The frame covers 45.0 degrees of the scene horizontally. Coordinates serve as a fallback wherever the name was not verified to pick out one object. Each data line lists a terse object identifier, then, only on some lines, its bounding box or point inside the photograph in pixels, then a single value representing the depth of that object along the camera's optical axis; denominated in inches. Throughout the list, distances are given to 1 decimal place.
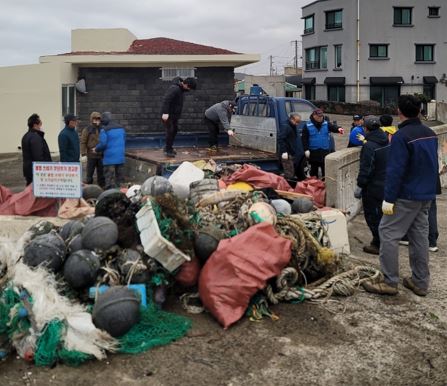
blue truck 368.2
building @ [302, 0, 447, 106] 1648.6
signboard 245.0
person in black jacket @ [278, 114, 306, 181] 377.7
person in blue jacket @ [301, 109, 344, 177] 381.1
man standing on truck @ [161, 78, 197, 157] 375.6
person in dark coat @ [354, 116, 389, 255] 257.1
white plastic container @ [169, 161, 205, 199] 254.7
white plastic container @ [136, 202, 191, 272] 182.1
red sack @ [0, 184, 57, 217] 260.8
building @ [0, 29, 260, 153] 635.5
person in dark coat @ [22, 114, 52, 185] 326.5
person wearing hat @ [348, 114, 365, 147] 391.2
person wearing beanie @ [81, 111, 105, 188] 386.9
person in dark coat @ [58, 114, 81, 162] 354.7
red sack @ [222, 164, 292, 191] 289.0
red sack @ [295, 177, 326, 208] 313.9
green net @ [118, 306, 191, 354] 163.2
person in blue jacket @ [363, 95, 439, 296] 198.1
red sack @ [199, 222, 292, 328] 181.0
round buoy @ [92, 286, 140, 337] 162.1
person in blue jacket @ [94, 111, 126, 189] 370.0
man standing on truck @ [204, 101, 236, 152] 431.2
